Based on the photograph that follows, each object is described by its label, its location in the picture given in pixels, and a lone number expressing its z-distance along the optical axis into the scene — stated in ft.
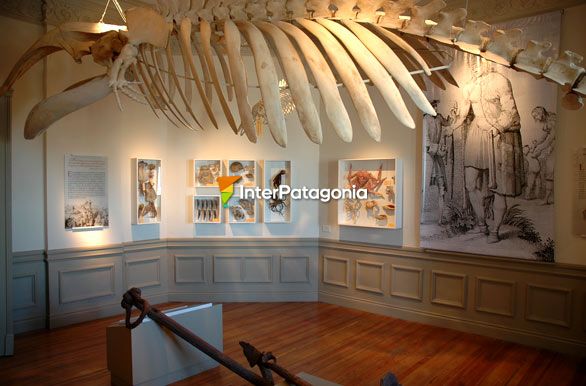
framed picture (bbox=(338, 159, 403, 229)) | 18.94
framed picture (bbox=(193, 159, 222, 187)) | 21.26
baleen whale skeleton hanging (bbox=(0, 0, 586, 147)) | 6.34
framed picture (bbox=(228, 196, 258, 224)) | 21.35
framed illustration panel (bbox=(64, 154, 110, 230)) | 17.80
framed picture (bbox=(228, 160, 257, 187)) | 21.30
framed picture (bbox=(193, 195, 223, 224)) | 21.24
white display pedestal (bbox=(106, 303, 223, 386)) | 11.58
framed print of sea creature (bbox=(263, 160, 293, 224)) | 21.40
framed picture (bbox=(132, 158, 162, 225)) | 19.90
